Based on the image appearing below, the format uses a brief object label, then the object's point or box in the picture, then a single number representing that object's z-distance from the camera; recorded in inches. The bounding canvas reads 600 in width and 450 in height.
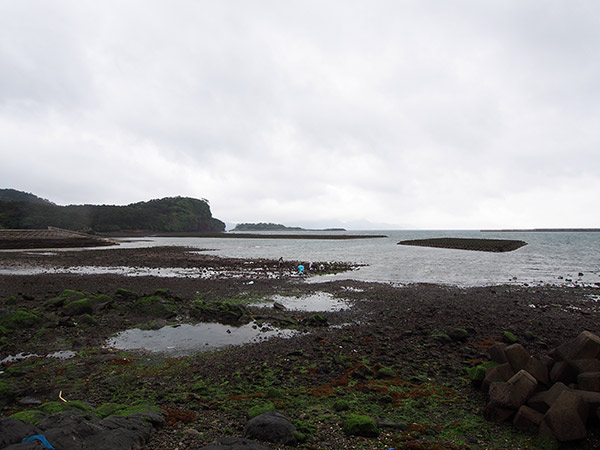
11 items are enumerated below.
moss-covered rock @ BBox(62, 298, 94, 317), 580.1
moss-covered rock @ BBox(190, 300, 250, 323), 600.4
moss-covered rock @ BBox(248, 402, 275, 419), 260.9
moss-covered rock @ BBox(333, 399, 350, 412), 281.1
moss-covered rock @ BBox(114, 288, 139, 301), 706.2
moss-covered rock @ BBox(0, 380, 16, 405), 293.1
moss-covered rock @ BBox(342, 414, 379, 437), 238.1
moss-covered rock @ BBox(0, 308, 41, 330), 495.3
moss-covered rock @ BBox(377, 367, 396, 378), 361.7
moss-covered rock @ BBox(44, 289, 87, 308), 620.6
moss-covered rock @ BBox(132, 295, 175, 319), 614.9
